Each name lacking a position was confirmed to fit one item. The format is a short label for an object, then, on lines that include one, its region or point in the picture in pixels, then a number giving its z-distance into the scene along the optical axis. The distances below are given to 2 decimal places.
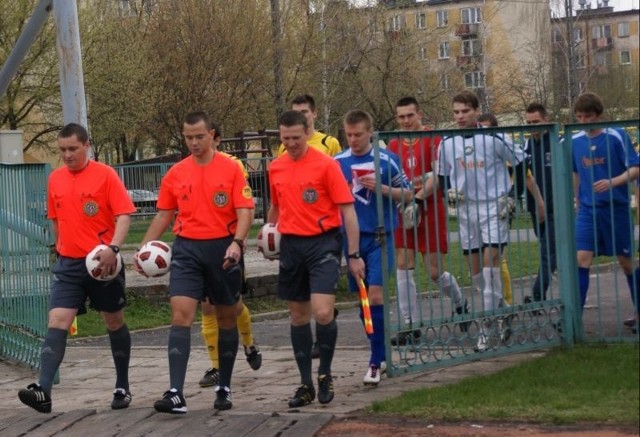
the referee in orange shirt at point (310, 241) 13.96
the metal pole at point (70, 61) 20.89
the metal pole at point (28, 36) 21.53
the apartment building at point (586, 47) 61.41
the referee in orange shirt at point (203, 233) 14.06
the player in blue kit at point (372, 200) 14.76
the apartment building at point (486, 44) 75.54
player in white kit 14.99
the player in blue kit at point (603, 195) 14.56
